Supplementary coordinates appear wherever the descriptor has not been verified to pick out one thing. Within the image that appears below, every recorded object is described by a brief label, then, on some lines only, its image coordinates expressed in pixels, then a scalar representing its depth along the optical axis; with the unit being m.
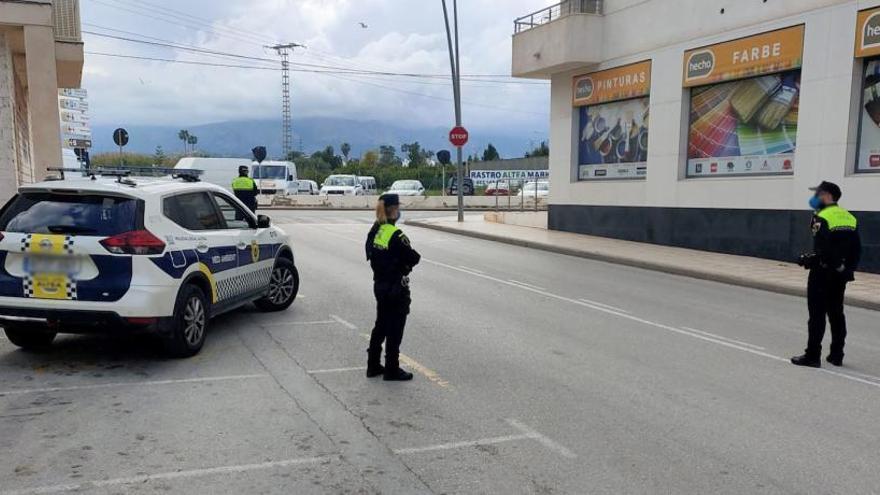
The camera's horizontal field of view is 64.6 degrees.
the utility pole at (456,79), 25.58
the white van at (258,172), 37.50
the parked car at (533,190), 39.91
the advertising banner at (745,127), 14.98
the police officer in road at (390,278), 5.86
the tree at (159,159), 55.92
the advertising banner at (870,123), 13.15
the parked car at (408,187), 41.53
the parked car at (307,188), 45.81
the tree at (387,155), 116.23
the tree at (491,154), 109.90
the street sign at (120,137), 27.40
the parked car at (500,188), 45.02
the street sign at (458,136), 25.69
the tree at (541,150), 104.06
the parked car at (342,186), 43.78
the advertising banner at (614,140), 19.03
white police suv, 5.94
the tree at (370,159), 103.34
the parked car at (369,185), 49.56
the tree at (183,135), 118.31
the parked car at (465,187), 48.94
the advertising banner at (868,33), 12.85
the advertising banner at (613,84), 18.52
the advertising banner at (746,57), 14.48
